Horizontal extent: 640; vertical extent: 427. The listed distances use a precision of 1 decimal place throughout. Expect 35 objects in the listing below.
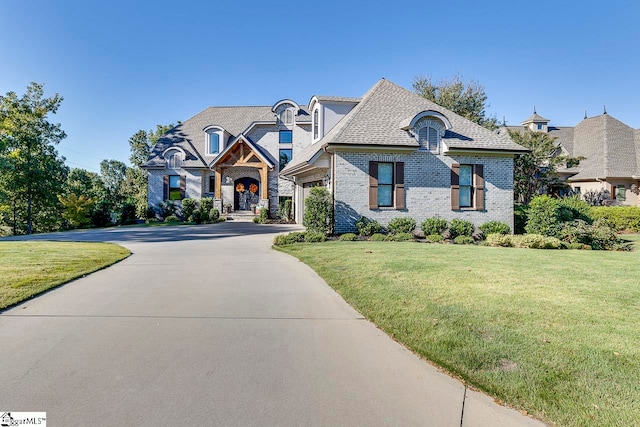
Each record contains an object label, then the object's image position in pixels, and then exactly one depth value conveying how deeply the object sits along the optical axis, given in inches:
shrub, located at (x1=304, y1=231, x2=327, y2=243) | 523.6
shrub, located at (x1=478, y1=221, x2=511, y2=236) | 629.0
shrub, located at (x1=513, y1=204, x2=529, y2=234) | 669.9
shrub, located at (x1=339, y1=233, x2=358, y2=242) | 544.7
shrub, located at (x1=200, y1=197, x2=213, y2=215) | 983.9
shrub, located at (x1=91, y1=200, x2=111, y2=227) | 1072.8
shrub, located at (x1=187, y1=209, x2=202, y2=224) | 955.3
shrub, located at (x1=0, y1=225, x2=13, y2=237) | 1189.5
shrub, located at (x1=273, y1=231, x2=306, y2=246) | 503.8
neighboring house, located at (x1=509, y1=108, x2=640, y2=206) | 1015.0
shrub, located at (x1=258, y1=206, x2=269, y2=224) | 929.5
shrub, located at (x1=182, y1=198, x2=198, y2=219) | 1019.7
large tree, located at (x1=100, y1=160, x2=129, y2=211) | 1972.2
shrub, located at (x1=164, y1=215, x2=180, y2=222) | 1027.3
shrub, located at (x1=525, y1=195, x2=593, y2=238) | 569.3
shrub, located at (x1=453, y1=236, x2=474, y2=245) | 573.9
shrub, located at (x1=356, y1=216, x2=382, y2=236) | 587.2
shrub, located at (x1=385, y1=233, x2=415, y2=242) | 567.8
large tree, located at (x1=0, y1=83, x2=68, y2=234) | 1026.7
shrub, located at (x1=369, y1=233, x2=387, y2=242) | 561.3
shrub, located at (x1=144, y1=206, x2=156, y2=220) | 1102.3
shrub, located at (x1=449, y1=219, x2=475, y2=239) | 617.9
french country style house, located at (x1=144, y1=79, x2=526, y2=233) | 603.8
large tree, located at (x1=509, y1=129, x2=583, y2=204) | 867.4
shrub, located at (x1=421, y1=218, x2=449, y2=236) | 610.2
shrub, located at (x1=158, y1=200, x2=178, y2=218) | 1099.8
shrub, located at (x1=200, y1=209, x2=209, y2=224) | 952.6
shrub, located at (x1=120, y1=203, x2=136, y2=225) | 1046.4
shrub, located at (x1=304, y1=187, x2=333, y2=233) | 562.3
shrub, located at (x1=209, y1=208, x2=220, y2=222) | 955.3
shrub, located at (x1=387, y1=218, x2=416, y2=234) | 600.8
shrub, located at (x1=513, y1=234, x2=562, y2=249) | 498.0
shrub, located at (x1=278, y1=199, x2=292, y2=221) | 965.2
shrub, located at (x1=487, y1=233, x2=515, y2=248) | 537.0
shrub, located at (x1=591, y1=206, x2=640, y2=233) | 797.2
